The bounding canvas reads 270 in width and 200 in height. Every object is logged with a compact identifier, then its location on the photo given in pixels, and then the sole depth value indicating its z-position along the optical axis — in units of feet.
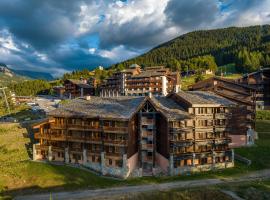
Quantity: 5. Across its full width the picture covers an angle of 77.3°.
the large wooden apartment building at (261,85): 219.50
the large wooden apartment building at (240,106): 142.65
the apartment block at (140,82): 258.24
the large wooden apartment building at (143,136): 115.02
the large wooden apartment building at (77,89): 296.50
